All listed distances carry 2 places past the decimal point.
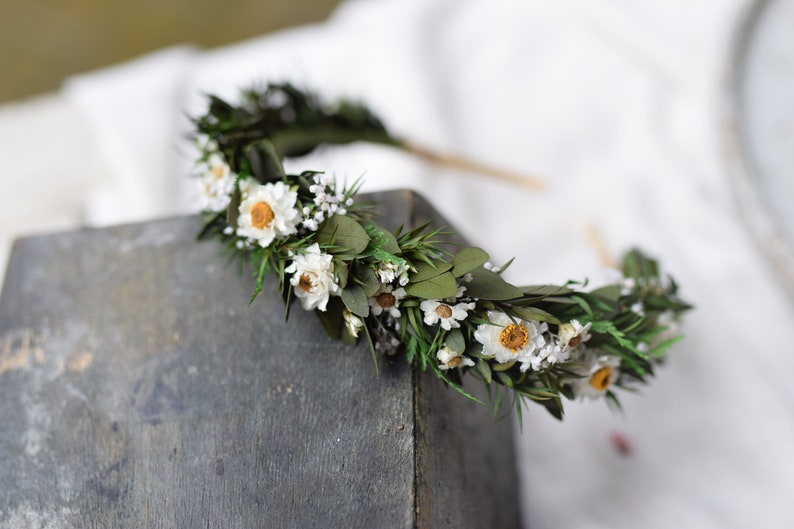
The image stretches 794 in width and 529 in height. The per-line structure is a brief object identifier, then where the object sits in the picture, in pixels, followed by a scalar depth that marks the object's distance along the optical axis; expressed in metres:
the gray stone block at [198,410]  0.47
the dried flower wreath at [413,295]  0.46
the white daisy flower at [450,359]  0.46
